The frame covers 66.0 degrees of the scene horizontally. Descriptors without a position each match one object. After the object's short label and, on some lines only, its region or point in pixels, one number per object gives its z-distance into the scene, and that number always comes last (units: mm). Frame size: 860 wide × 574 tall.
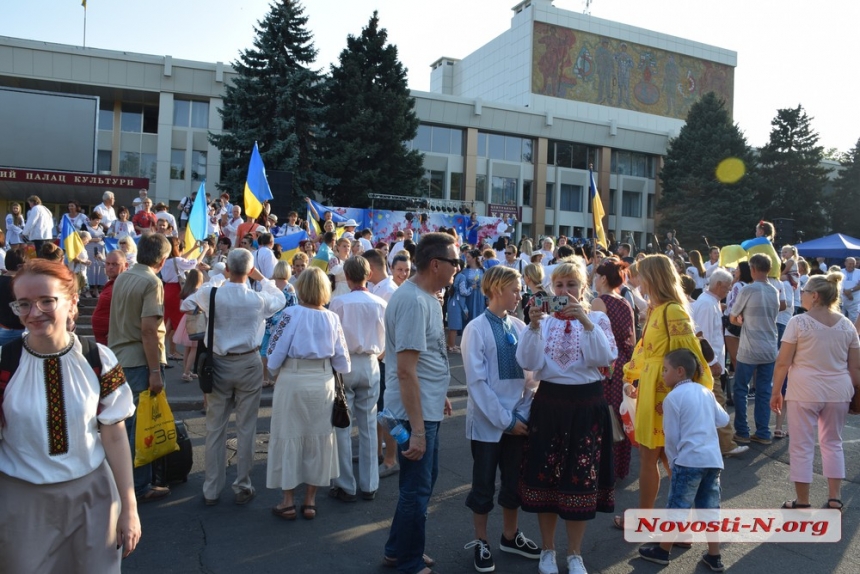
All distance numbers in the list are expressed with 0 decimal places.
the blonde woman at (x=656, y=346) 4852
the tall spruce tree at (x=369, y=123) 31531
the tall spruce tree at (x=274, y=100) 29859
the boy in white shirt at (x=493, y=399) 4156
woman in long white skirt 5133
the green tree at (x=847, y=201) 48062
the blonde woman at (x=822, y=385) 5352
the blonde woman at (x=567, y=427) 4059
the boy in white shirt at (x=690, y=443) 4359
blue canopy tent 23297
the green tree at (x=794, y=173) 45469
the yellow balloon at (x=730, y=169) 43125
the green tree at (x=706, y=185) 42062
